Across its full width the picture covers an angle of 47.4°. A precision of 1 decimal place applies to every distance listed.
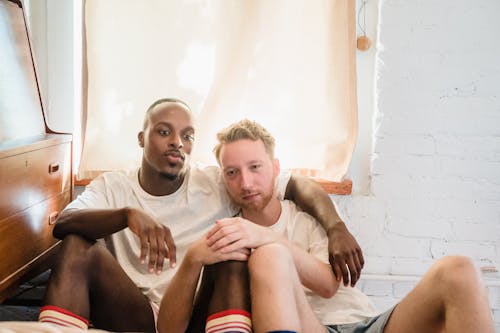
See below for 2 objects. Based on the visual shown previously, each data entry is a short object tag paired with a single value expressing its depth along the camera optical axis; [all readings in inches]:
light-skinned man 51.1
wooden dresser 63.6
